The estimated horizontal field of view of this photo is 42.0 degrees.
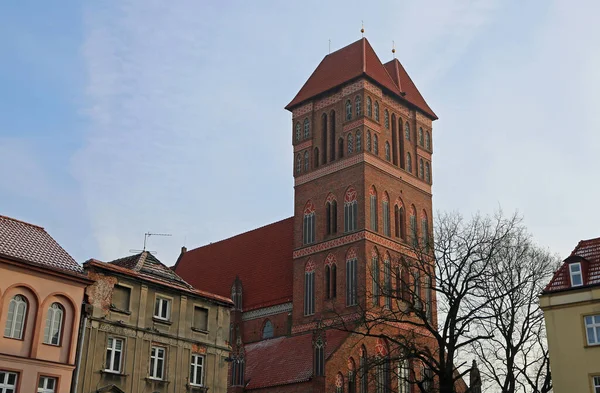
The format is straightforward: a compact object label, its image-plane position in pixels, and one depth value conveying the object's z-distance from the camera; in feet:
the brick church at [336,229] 158.51
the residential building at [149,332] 99.45
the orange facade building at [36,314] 87.71
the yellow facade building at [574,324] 99.45
